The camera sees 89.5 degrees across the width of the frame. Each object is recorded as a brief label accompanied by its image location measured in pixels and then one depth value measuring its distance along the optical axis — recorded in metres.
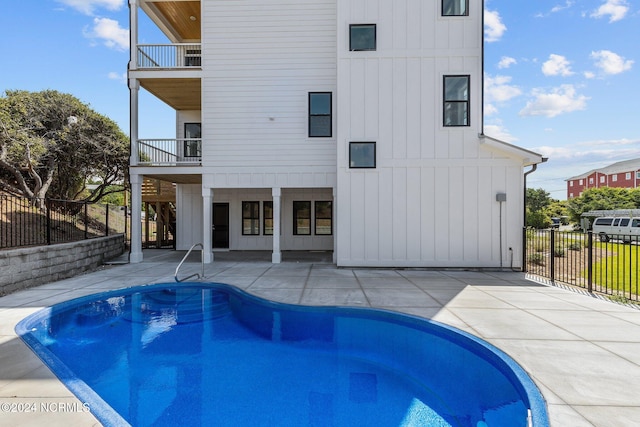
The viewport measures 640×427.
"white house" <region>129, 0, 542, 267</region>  9.55
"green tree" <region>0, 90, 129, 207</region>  11.77
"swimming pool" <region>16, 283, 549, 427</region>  3.27
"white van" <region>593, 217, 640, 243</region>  20.44
